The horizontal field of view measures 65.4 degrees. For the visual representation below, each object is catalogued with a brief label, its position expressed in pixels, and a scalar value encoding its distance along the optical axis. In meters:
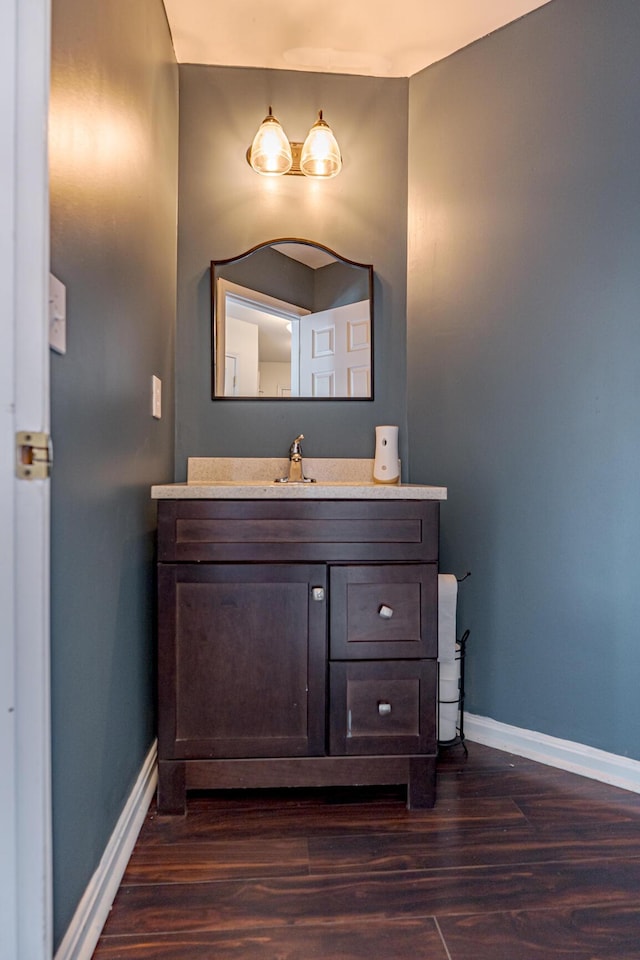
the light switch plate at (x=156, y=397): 1.50
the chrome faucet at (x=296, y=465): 1.81
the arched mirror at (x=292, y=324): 1.85
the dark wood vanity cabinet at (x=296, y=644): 1.29
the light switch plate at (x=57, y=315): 0.81
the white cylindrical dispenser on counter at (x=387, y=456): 1.79
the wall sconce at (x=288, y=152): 1.76
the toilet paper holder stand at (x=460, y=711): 1.65
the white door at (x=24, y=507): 0.68
